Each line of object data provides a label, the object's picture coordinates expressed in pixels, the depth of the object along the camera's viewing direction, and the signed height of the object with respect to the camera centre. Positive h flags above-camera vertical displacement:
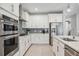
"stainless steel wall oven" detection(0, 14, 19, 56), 1.47 -0.10
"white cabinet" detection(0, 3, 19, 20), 1.50 +0.34
